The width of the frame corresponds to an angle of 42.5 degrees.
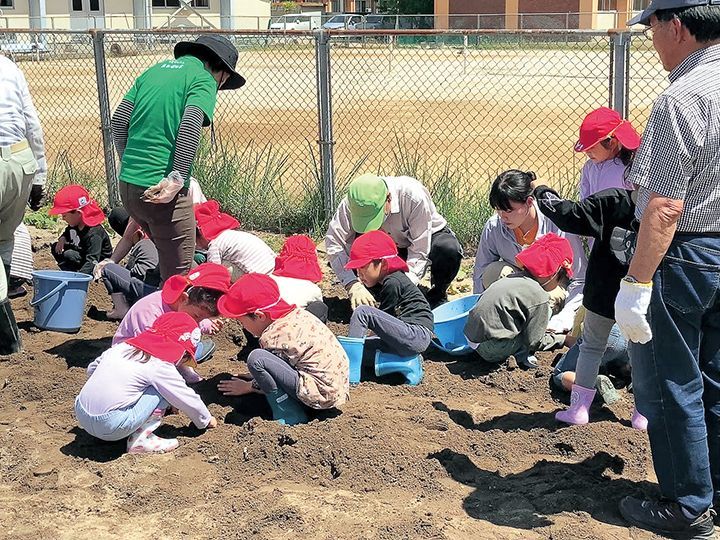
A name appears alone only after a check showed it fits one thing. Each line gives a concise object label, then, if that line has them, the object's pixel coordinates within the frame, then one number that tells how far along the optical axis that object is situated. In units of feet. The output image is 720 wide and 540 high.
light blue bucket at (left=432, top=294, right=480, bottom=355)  19.58
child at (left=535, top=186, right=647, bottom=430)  13.57
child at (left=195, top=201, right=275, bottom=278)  20.51
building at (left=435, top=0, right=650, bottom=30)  146.72
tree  182.50
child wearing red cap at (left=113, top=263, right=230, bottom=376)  15.90
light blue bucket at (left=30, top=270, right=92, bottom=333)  20.42
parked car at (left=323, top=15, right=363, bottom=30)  171.83
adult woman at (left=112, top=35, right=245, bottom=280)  17.90
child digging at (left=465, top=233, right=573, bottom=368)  17.93
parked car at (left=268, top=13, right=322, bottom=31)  169.40
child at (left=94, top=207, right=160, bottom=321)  20.93
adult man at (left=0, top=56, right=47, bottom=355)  19.60
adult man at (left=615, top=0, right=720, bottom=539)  10.68
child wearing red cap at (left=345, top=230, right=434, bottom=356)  17.43
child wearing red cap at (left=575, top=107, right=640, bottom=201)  16.52
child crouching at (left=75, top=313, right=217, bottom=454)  14.33
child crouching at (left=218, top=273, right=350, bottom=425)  15.29
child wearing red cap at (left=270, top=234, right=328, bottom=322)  18.62
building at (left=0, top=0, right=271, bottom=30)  140.15
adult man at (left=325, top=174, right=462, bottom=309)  20.33
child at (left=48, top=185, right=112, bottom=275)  23.71
